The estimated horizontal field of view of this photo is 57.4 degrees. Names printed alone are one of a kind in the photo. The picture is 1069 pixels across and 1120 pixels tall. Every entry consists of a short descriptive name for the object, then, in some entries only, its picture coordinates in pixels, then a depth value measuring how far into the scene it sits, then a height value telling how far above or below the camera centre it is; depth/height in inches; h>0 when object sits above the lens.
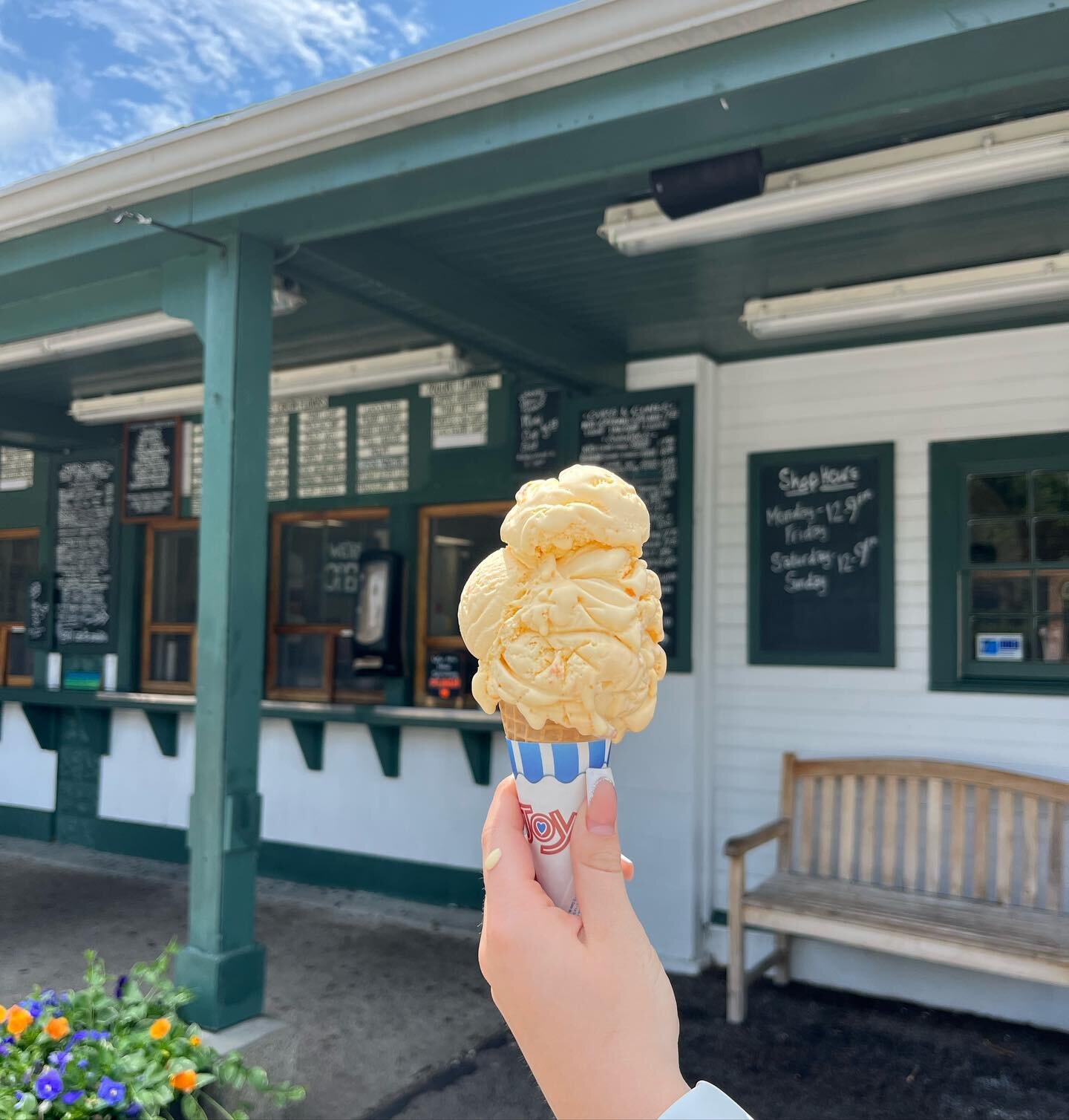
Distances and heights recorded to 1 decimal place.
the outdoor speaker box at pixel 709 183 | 119.3 +51.9
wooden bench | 160.7 -50.8
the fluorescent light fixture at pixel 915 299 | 151.3 +50.6
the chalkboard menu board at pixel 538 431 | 229.6 +39.4
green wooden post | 140.9 -7.4
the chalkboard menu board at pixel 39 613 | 312.2 -7.8
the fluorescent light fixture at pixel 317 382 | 209.0 +49.9
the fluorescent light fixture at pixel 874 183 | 115.2 +52.4
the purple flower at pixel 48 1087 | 106.7 -54.5
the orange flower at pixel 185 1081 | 116.0 -58.5
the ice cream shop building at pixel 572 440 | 116.2 +36.1
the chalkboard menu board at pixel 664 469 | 211.6 +28.6
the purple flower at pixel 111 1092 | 109.7 -56.7
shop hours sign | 199.6 +9.5
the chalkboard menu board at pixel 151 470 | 291.4 +36.6
